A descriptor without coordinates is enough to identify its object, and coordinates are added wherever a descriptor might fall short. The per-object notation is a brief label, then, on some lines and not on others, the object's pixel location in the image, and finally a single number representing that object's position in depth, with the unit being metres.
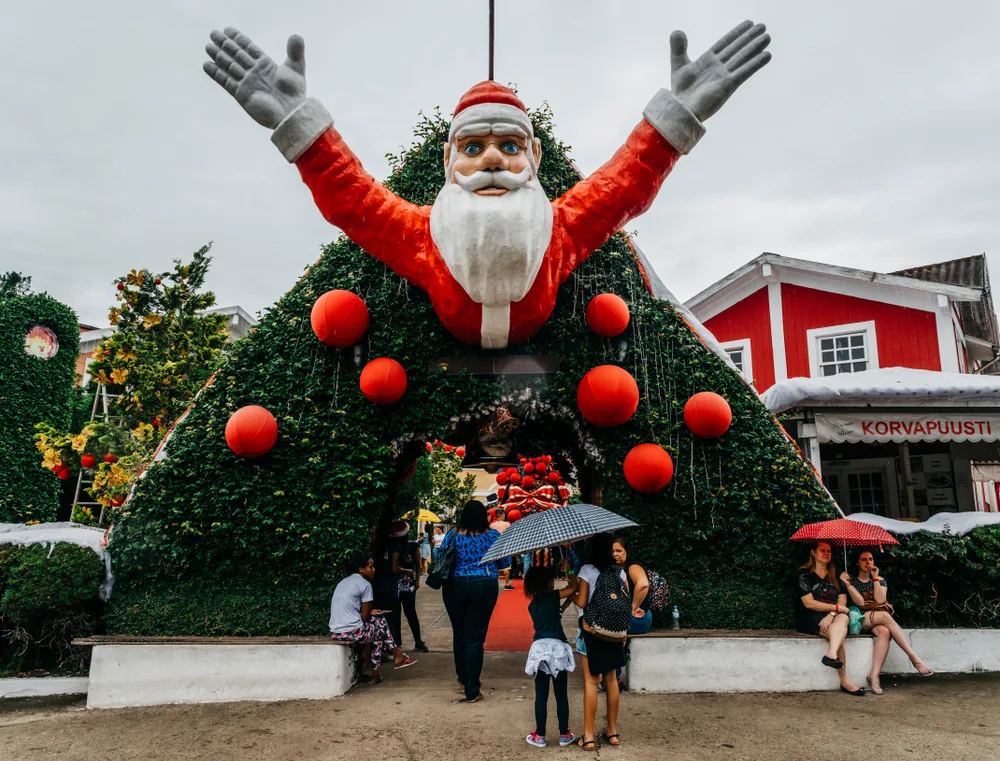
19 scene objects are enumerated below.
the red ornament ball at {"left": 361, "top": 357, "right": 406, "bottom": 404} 5.72
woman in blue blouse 5.07
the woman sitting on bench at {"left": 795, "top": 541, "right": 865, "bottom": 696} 5.41
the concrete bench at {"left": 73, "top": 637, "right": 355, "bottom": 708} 5.24
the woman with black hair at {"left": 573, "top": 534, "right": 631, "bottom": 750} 4.06
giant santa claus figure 4.94
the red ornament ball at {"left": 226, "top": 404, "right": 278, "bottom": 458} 5.58
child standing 4.09
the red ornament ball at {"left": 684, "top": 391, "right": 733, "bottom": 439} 5.84
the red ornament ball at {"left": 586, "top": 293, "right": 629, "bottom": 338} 6.08
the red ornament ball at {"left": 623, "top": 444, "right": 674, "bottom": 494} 5.66
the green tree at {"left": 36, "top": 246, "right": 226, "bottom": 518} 7.59
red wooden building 10.77
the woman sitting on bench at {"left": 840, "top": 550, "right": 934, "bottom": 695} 5.52
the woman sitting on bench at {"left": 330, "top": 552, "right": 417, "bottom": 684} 5.47
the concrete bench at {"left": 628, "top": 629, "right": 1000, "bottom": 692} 5.40
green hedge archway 5.68
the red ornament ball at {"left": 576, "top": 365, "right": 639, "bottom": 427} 5.66
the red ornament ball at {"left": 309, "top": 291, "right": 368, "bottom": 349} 5.77
